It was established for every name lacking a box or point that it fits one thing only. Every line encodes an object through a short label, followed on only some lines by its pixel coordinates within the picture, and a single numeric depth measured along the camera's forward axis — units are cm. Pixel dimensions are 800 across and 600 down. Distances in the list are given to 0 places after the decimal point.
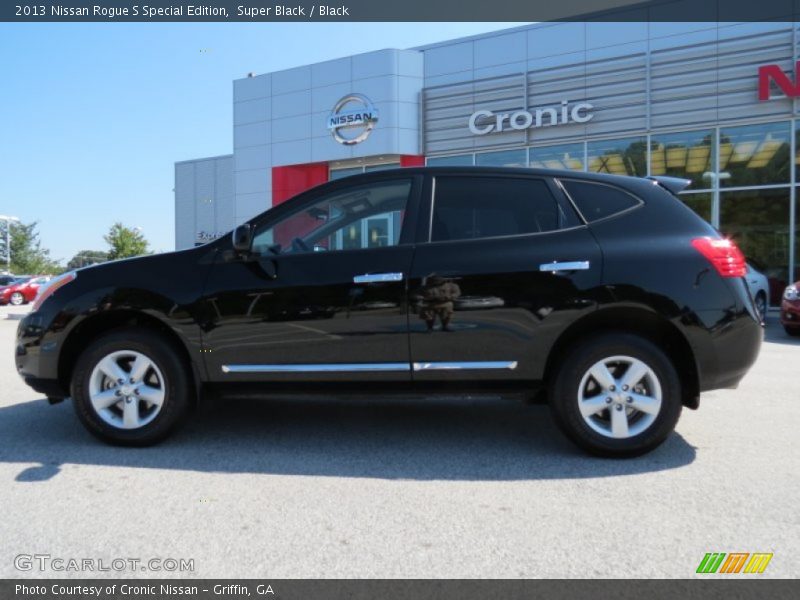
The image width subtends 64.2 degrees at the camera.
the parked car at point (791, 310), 991
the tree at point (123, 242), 6194
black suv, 372
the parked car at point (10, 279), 2636
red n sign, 1388
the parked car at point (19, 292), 2539
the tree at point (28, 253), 6094
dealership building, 1445
